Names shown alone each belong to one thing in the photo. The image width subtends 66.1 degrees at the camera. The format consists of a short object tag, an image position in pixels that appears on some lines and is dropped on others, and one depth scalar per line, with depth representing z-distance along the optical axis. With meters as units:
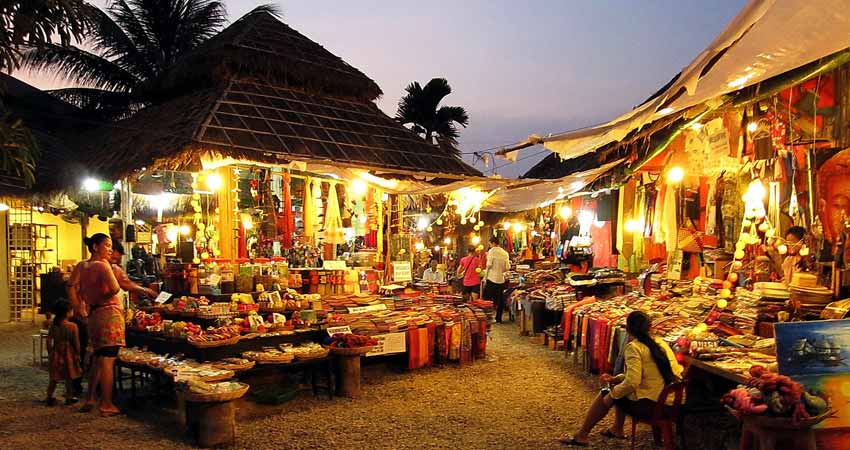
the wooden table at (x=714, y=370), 4.78
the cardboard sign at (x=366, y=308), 8.81
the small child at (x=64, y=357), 7.18
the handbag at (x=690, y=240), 8.36
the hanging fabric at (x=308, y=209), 10.23
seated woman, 5.19
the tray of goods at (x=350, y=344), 7.43
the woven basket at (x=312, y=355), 7.16
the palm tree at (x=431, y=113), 23.00
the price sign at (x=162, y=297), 7.93
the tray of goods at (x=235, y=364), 6.55
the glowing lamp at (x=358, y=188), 10.75
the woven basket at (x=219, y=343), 6.67
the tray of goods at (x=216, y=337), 6.70
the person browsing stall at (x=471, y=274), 13.81
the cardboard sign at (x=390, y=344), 8.38
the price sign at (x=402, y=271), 10.79
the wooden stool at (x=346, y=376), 7.44
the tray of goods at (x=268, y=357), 6.93
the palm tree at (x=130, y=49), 19.39
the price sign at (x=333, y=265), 9.56
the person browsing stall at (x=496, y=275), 13.41
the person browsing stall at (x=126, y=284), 7.06
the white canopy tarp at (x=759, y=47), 3.81
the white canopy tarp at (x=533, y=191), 10.08
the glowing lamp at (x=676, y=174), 8.62
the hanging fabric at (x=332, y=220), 10.38
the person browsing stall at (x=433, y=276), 16.09
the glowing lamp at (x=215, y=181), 9.09
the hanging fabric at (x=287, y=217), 9.97
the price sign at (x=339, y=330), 7.86
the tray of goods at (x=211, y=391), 5.65
